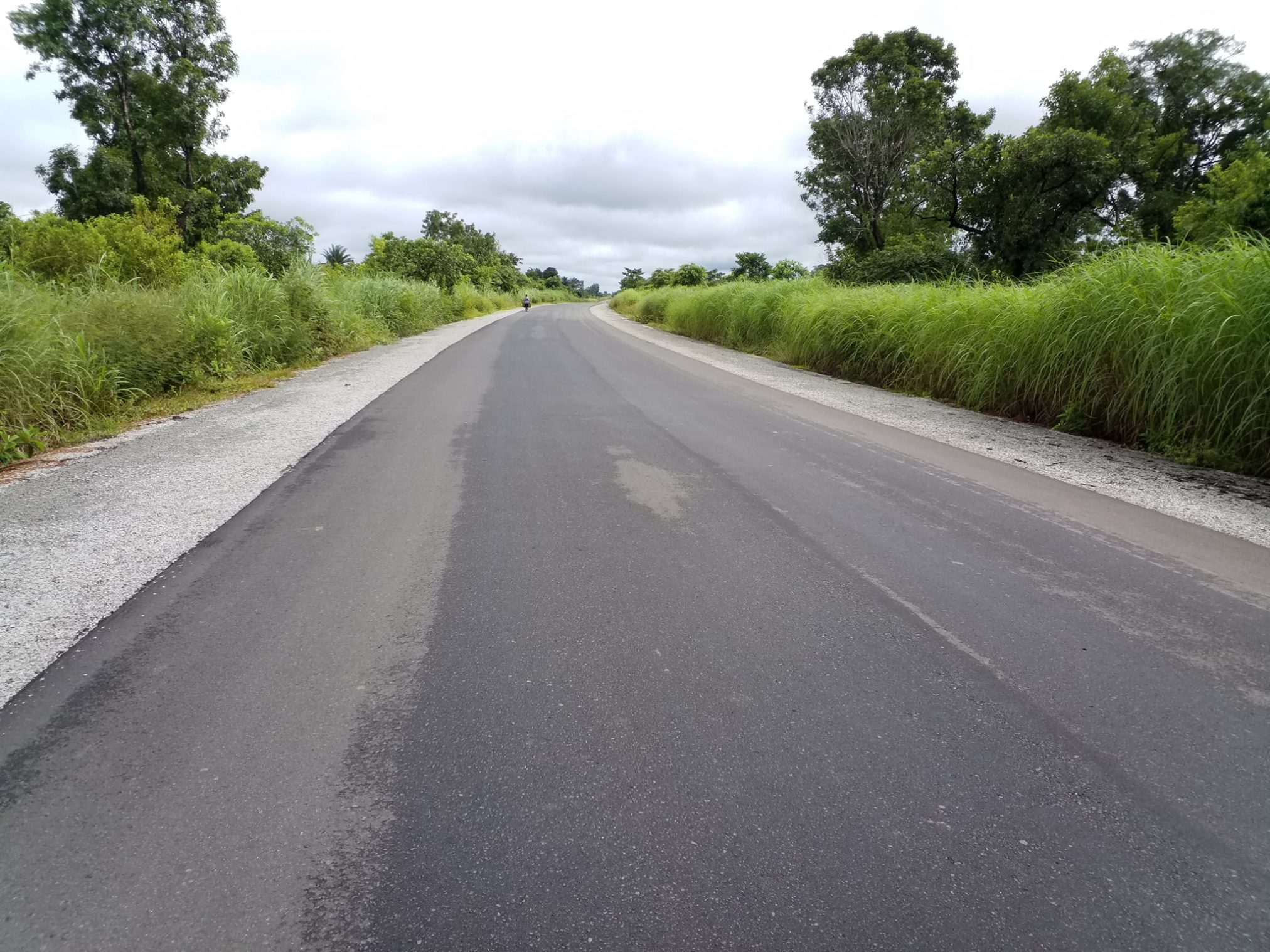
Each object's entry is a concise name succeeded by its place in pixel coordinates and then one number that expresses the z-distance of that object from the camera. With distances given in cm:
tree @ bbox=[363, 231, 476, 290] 3038
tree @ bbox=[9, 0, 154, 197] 2248
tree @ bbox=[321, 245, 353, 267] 2756
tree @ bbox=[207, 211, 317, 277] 2006
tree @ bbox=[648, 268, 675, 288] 4324
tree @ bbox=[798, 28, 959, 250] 2464
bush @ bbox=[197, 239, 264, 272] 1889
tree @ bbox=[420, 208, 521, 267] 4625
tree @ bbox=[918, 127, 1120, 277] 1683
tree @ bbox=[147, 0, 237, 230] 2394
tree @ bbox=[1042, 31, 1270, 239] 2120
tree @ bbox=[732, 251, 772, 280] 3425
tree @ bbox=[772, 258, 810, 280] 2746
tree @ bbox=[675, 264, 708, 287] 3909
